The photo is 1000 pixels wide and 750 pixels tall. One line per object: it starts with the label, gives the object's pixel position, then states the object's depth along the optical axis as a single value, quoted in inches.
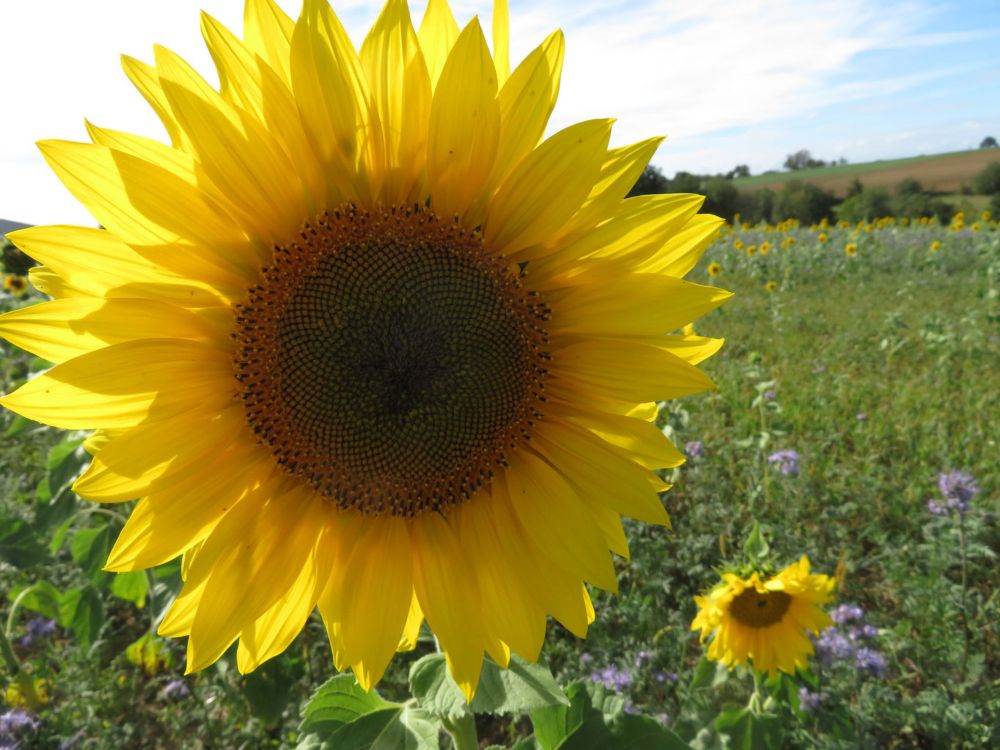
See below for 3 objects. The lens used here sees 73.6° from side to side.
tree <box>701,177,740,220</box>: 1326.3
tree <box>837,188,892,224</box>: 1248.8
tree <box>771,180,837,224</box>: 1378.0
